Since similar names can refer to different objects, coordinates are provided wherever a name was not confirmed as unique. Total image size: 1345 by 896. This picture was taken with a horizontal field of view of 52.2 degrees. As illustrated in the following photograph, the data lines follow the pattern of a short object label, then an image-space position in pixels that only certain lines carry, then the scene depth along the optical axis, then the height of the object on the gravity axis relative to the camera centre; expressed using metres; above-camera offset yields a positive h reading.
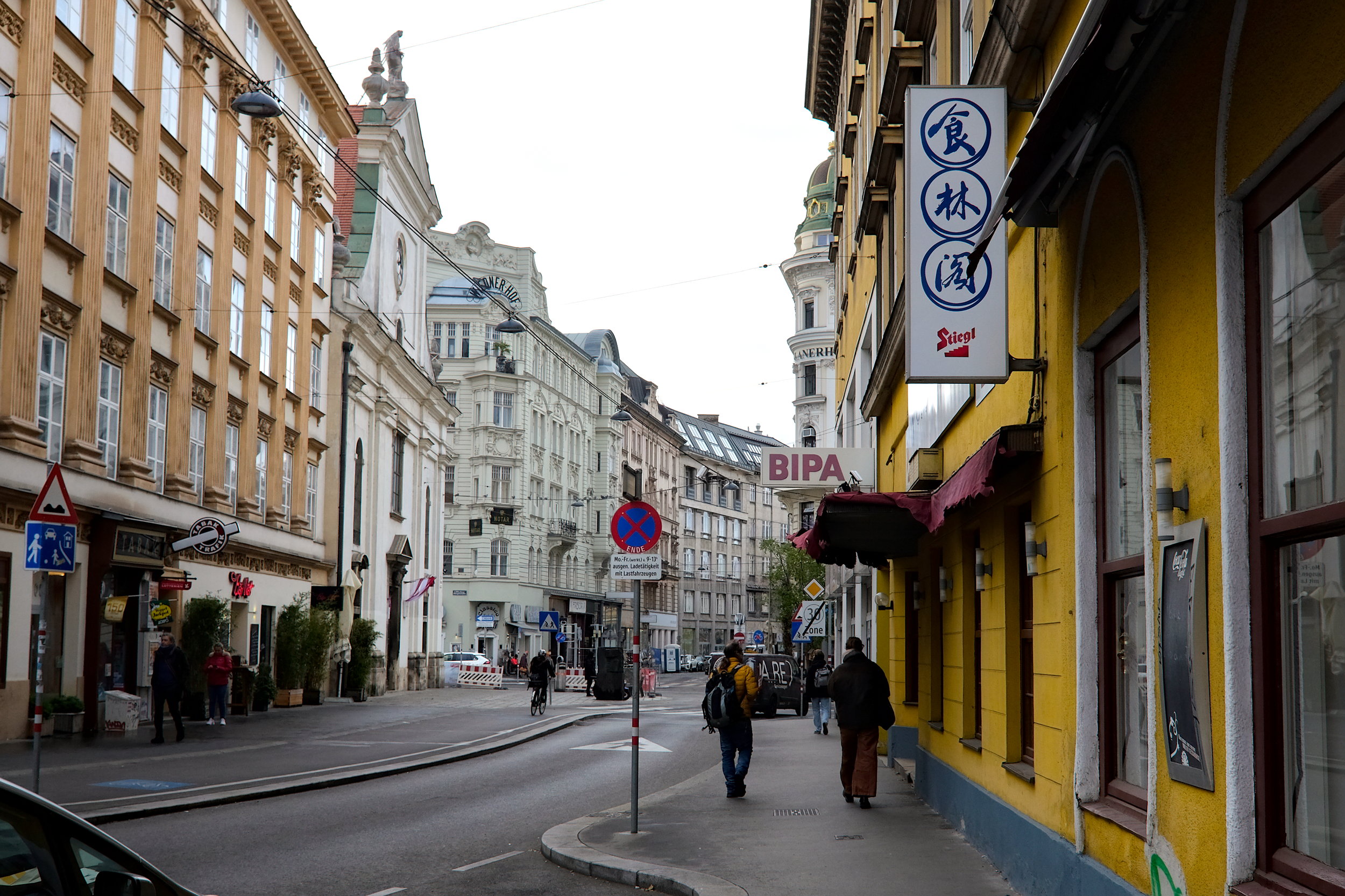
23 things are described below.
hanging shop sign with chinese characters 8.62 +2.20
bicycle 32.91 -2.52
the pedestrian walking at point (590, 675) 45.03 -2.73
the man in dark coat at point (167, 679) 21.62 -1.40
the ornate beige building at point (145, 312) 20.61 +5.20
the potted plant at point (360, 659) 38.94 -1.96
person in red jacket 26.14 -1.65
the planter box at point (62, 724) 21.78 -2.13
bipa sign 23.14 +2.18
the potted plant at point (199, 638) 26.95 -0.95
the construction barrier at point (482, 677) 51.22 -3.20
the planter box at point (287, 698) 33.44 -2.62
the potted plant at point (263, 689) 30.92 -2.23
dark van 35.91 -2.40
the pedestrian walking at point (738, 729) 15.01 -1.49
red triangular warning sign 12.34 +0.75
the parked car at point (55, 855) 3.52 -0.70
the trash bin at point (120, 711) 22.62 -2.00
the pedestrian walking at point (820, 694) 26.84 -1.99
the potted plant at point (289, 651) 33.22 -1.46
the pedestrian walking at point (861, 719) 14.09 -1.30
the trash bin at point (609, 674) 42.47 -2.52
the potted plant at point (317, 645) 33.53 -1.34
